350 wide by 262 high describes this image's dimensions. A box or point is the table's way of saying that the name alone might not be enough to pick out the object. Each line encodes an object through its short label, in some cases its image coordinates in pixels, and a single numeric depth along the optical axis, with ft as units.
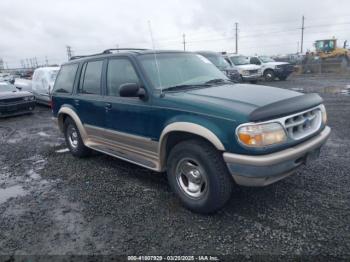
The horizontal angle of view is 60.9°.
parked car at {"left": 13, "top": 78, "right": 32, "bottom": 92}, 48.53
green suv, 9.76
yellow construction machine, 92.48
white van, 41.78
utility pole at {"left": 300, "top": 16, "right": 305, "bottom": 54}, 193.47
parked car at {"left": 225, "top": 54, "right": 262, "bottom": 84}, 63.62
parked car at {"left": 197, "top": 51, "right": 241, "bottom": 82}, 42.29
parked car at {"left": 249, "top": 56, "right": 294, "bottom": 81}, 70.44
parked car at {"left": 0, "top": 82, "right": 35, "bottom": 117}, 36.76
